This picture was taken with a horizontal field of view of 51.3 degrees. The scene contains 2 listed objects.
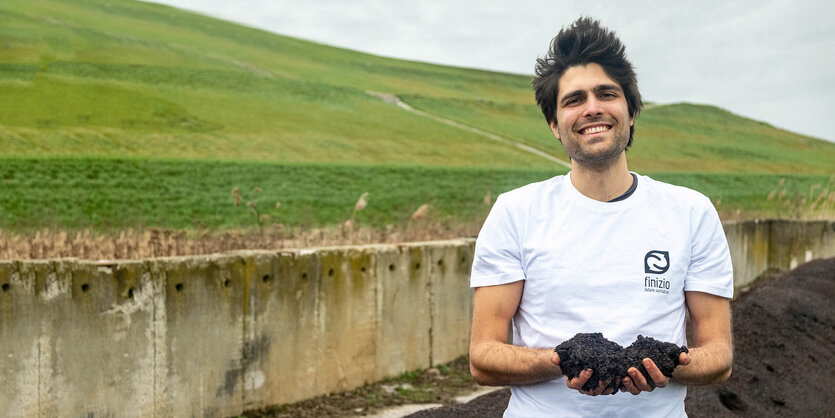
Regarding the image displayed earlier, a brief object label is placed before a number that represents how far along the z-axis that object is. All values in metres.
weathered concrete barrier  5.89
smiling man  2.43
